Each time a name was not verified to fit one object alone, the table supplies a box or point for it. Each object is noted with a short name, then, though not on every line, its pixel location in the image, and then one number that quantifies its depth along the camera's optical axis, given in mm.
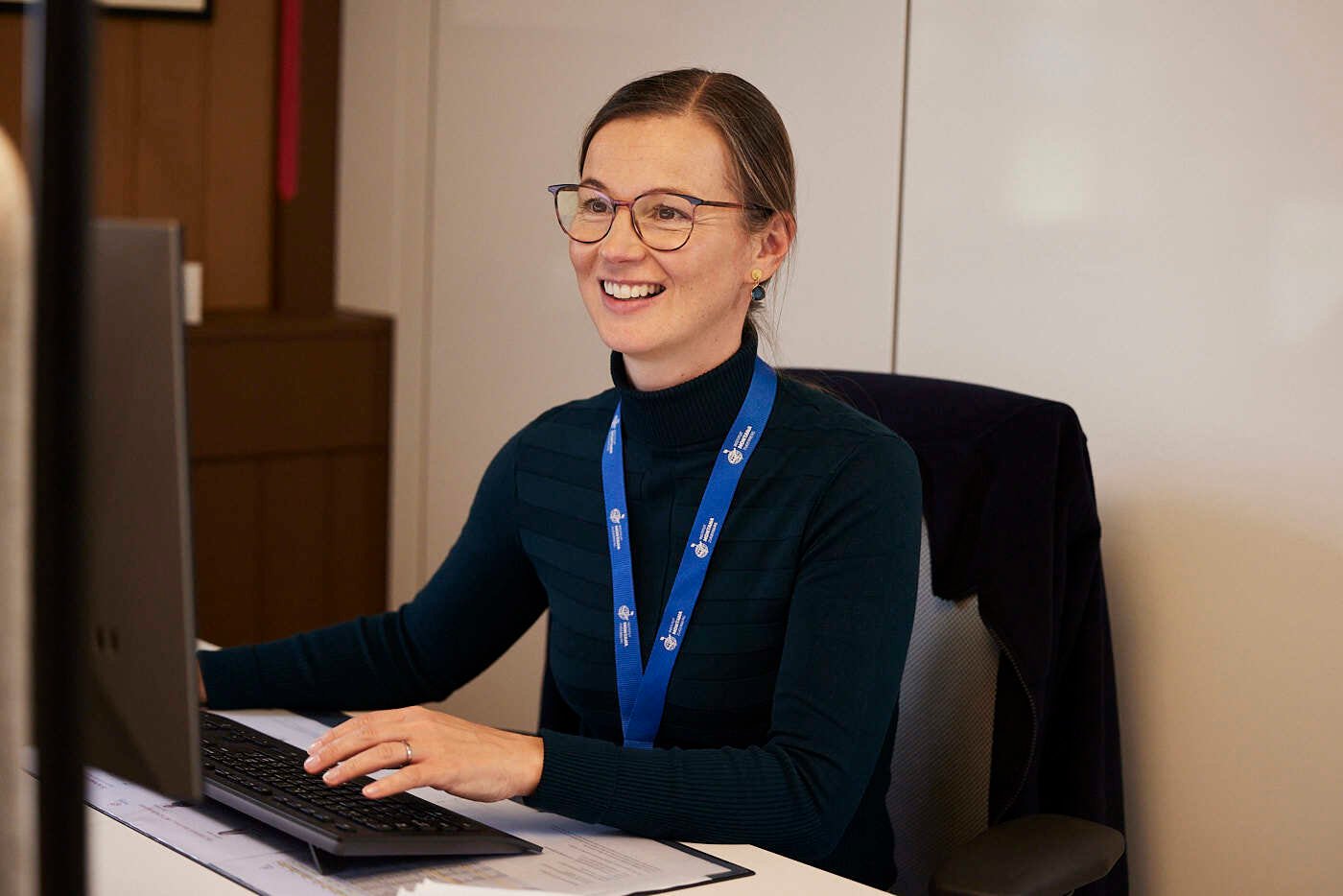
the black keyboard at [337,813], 1118
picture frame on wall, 3111
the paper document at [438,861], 1110
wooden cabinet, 3072
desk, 1097
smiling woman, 1381
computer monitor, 859
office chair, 1611
